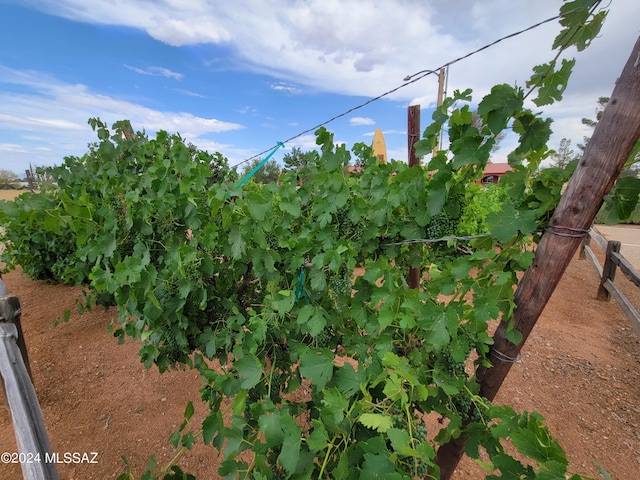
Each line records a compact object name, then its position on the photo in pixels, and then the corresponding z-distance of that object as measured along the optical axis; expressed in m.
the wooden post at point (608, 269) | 5.01
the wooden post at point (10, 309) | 1.24
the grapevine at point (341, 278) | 0.94
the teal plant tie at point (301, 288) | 1.44
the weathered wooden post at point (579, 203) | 0.80
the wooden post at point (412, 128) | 2.04
